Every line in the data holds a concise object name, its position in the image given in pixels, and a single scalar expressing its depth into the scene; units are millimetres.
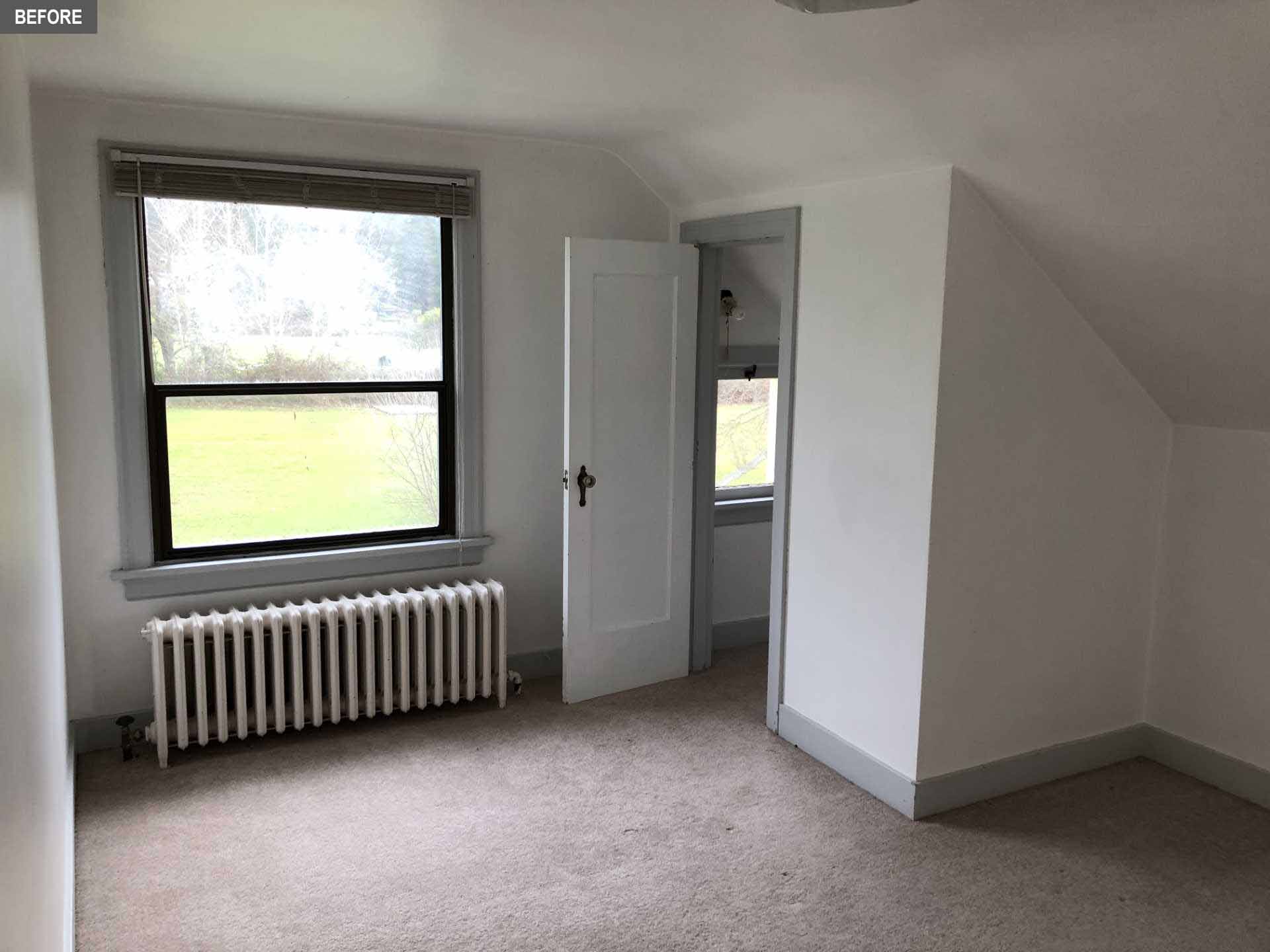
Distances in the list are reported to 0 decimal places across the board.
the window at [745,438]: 5461
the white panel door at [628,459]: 4414
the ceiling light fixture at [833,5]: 2006
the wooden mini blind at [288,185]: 3770
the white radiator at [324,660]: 3871
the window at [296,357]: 3938
